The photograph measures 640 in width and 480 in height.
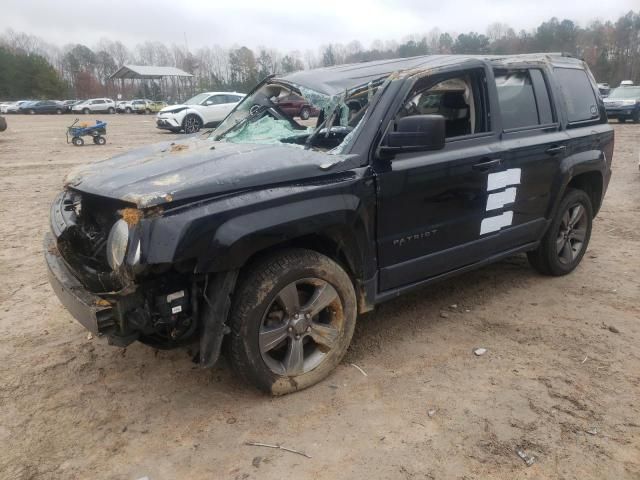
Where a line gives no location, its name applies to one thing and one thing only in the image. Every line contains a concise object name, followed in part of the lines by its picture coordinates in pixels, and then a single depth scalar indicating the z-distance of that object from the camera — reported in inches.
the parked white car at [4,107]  1800.0
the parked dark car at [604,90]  1246.3
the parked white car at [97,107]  1825.8
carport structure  2206.0
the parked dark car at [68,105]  1859.0
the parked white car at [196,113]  759.7
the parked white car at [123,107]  1818.4
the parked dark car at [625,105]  804.0
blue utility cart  633.6
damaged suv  94.2
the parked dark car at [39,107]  1782.7
